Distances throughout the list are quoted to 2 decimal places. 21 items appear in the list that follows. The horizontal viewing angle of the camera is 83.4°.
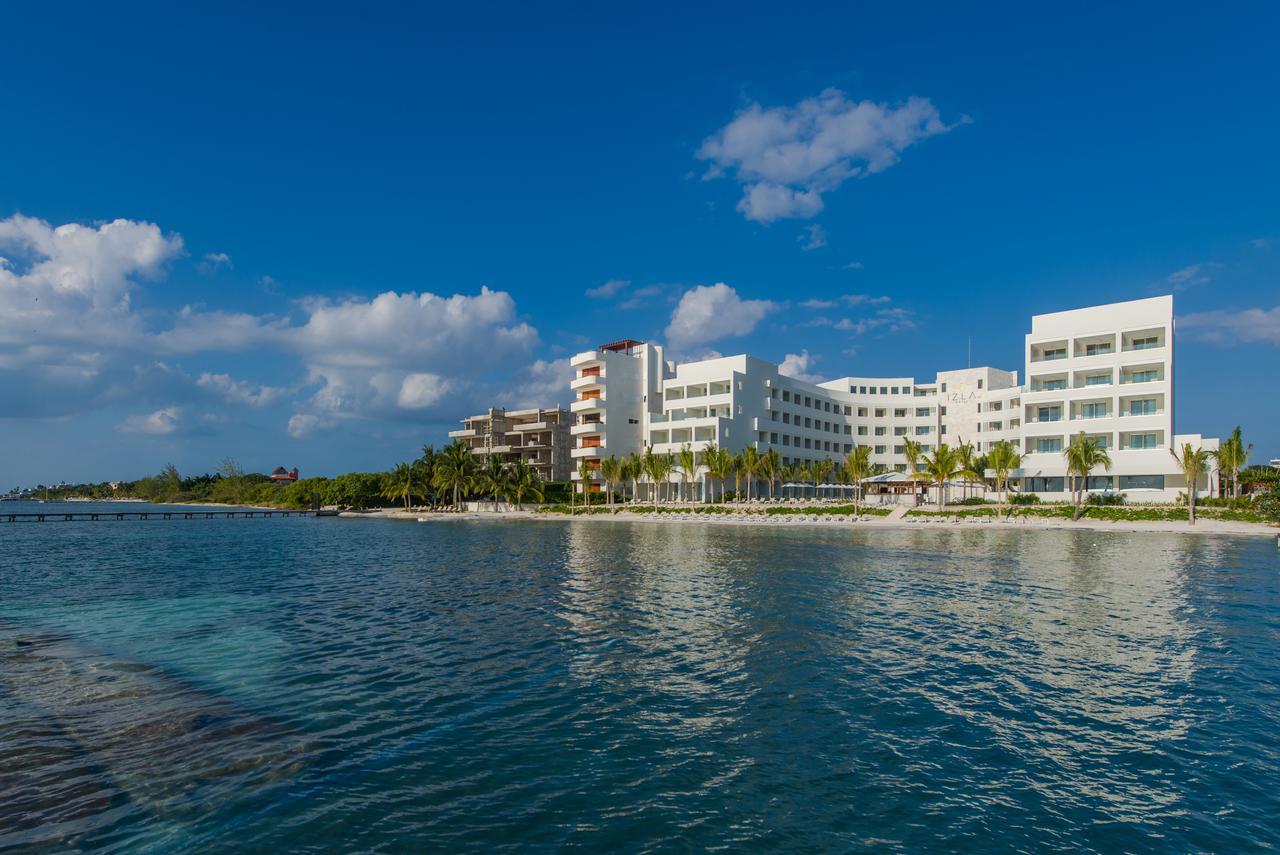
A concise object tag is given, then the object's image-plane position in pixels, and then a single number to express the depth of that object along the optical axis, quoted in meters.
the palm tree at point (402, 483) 127.75
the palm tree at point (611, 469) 103.00
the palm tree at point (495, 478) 112.38
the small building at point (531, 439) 126.50
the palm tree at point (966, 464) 83.38
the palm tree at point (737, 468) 94.98
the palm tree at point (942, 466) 78.88
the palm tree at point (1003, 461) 78.06
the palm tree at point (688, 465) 94.81
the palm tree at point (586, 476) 104.50
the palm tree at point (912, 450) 83.45
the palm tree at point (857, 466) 87.69
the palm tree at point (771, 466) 94.38
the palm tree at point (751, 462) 91.53
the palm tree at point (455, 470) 118.19
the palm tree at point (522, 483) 111.56
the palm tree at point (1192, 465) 60.47
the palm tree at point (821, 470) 98.12
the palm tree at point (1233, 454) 69.75
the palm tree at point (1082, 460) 70.19
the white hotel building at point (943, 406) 77.69
